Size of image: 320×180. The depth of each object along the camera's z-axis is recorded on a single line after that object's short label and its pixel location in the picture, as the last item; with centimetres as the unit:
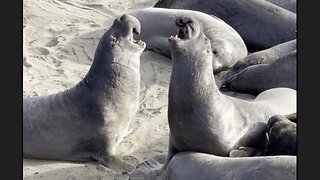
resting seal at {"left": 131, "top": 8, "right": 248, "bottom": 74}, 1602
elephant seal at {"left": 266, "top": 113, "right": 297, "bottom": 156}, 1068
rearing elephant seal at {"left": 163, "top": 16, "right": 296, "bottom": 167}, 1084
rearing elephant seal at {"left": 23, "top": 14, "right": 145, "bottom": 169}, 1212
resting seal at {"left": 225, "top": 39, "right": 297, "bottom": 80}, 1526
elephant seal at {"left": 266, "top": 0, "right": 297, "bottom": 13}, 1834
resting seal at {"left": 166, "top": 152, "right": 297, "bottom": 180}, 940
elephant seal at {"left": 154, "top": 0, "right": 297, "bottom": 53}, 1673
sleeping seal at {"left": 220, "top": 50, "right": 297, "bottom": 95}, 1404
